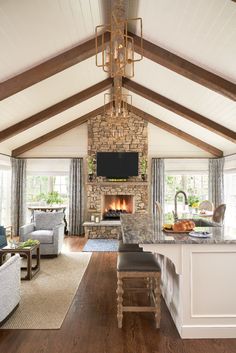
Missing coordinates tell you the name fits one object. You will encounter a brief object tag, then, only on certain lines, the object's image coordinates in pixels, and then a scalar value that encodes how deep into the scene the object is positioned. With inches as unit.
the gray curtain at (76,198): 343.9
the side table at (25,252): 177.0
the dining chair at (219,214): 214.4
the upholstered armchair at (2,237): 221.4
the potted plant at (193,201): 299.5
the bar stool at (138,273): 114.9
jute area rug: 124.6
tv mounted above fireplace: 337.4
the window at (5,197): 323.3
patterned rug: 265.9
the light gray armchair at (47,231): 227.6
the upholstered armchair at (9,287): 118.0
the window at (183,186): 361.1
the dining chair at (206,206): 247.9
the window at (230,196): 322.3
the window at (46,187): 359.9
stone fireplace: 340.5
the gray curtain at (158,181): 349.7
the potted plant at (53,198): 345.7
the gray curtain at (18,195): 342.0
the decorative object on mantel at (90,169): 339.6
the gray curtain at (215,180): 339.9
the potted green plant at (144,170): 339.9
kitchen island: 110.5
